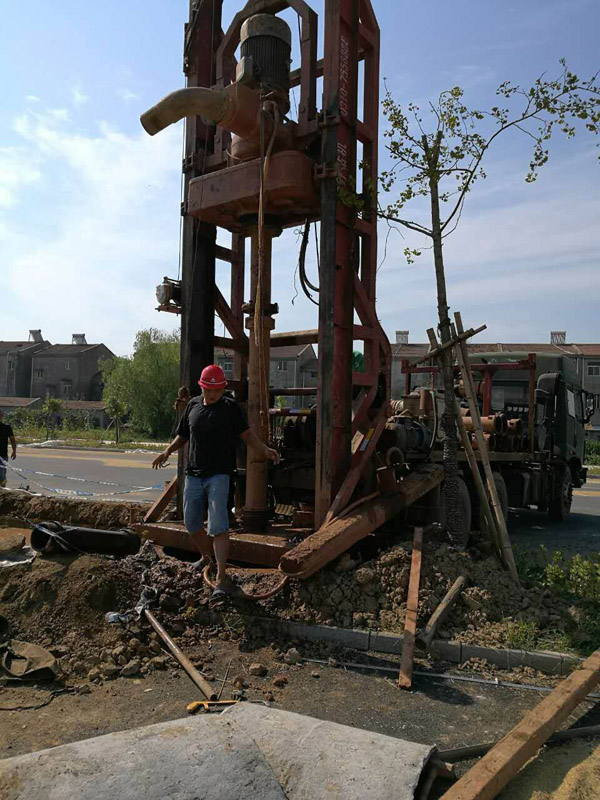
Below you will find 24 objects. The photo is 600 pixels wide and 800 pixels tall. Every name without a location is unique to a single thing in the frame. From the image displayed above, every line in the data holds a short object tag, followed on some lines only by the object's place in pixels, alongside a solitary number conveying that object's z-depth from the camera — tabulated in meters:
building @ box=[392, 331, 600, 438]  52.59
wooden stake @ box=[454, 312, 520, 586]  6.15
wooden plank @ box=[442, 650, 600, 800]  2.85
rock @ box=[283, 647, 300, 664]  4.66
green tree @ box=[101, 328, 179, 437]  55.41
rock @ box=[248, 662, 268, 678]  4.39
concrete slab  2.65
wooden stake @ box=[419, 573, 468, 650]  4.79
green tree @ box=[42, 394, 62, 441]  47.62
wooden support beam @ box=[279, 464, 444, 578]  5.19
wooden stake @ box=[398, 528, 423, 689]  4.39
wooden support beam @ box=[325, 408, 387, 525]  6.08
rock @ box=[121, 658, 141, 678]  4.31
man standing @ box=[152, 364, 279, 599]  5.64
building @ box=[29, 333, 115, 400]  76.81
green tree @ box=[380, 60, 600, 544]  6.47
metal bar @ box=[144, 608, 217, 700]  3.99
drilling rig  6.27
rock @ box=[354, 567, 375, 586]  5.38
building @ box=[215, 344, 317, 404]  62.41
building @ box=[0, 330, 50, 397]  78.69
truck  9.45
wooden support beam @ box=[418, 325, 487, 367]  6.47
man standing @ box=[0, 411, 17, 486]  12.36
